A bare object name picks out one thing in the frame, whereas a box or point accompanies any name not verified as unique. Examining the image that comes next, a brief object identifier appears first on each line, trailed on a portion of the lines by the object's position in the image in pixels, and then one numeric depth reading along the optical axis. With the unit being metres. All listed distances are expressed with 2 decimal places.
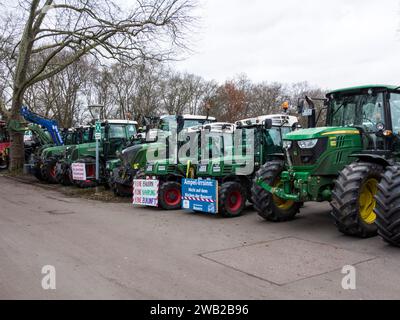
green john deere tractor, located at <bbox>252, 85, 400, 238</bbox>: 7.24
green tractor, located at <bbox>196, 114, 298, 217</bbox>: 10.12
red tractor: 26.50
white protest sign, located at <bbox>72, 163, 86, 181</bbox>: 15.56
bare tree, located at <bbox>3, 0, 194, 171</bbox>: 19.86
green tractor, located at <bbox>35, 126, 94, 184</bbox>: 18.58
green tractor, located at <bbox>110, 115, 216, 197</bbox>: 13.12
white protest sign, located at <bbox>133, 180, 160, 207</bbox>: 11.13
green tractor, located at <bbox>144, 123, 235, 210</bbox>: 11.40
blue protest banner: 9.74
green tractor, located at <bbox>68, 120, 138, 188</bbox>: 16.23
